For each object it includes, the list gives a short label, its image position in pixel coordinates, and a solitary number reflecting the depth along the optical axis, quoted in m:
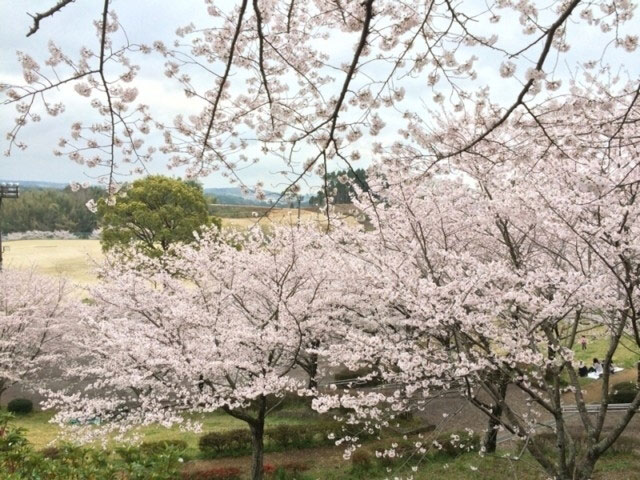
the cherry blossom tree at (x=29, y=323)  19.00
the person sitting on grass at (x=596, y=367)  17.27
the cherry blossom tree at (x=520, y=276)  6.53
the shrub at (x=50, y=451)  11.15
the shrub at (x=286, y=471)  10.45
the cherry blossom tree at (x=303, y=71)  2.66
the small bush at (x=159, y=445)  11.35
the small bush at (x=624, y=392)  13.75
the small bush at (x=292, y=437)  13.10
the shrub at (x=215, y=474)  10.48
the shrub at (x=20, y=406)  18.62
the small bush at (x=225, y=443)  12.81
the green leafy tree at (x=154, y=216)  24.78
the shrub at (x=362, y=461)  10.98
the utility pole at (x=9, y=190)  24.91
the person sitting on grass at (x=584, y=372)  17.34
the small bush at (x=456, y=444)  11.66
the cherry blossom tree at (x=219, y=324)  9.34
